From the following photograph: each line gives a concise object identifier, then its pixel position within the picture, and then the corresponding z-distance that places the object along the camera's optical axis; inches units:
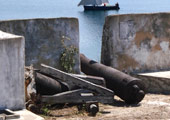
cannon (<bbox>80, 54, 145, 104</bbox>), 659.6
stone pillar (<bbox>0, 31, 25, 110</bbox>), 509.5
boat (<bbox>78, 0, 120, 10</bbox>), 5640.9
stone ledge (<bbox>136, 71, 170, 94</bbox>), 774.6
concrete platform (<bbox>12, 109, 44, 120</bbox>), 497.6
